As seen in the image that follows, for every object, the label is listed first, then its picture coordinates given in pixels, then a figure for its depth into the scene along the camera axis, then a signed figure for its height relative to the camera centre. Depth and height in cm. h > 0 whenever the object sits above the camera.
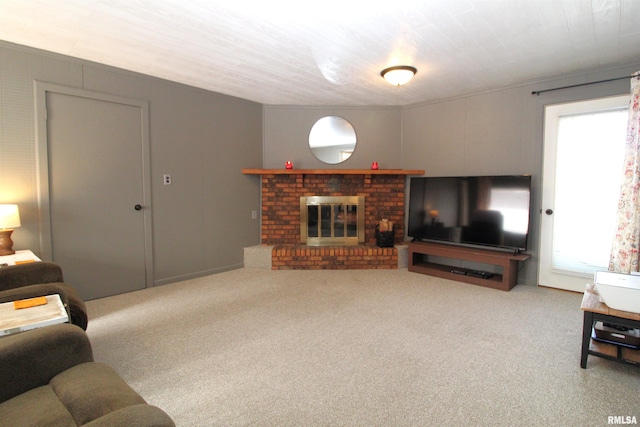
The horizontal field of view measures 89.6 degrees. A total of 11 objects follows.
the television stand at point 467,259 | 370 -85
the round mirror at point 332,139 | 496 +88
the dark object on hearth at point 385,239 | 469 -62
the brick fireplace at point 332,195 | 462 -21
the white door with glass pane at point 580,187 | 332 +12
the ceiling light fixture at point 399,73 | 332 +129
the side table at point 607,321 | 194 -76
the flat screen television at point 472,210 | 374 -17
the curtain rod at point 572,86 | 324 +122
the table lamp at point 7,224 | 258 -25
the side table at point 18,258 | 242 -51
